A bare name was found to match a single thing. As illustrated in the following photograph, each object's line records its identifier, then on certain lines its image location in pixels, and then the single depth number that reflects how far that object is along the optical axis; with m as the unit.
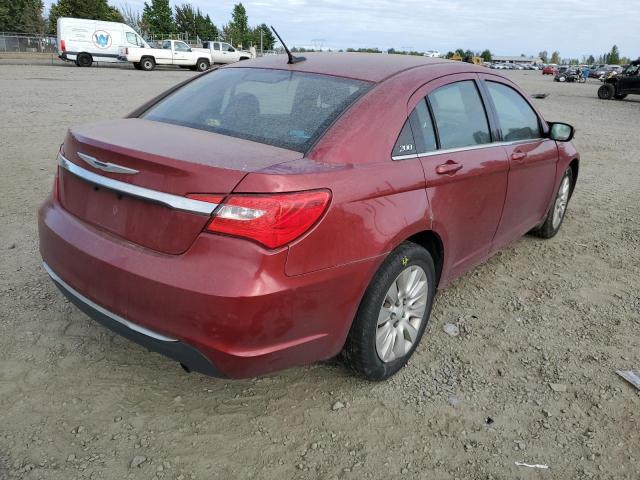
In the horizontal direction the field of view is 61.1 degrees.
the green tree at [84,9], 55.97
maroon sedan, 2.12
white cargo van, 28.64
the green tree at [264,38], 73.44
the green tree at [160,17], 61.03
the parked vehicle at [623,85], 23.68
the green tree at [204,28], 68.06
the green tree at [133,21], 66.75
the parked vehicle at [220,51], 33.62
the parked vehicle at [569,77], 49.41
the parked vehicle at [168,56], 30.09
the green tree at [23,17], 59.79
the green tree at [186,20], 67.61
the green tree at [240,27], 69.54
